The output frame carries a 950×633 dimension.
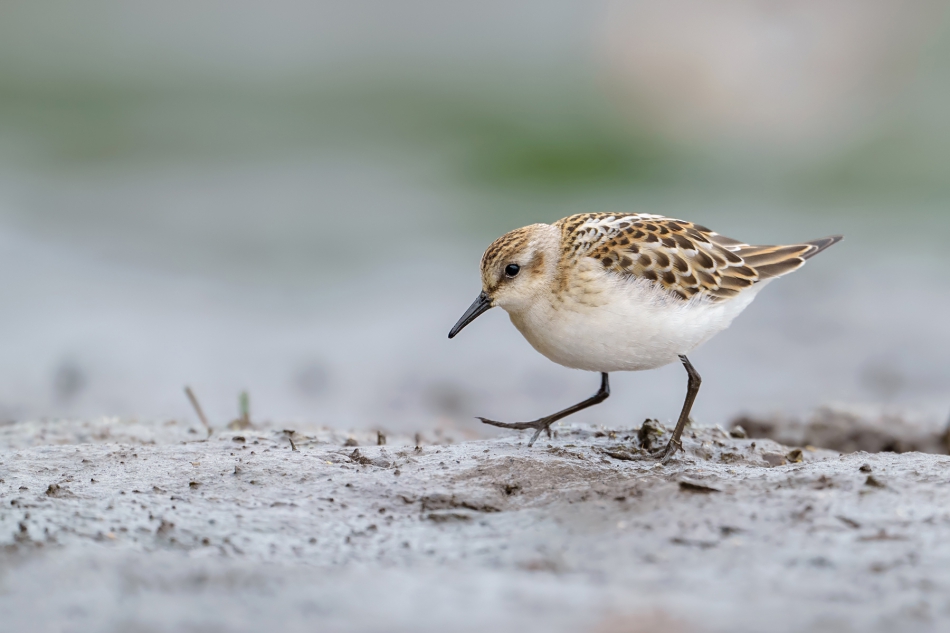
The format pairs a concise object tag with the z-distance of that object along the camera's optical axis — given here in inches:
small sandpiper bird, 368.8
